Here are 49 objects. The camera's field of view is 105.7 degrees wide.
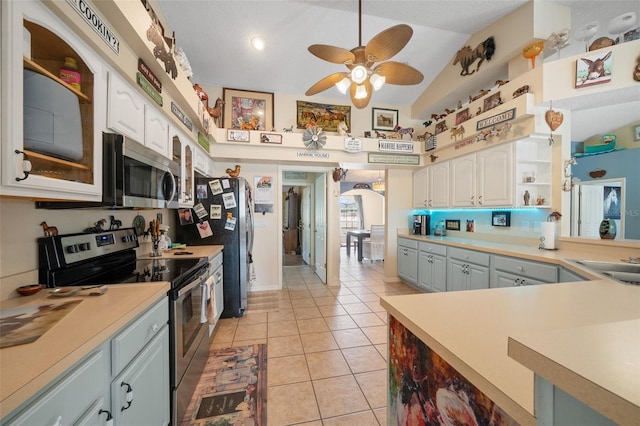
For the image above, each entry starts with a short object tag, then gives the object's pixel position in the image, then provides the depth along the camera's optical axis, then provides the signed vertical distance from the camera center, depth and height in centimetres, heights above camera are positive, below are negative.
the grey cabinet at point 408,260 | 393 -82
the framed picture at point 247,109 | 377 +161
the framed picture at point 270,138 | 349 +106
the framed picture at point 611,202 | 396 +18
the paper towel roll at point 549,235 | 255 -24
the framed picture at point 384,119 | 438 +169
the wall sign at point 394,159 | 394 +88
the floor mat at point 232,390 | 157 -134
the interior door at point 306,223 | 589 -32
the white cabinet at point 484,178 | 282 +44
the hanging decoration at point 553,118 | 244 +95
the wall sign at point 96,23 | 108 +91
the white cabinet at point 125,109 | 129 +59
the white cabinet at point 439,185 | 371 +43
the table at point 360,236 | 655 -68
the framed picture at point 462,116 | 335 +135
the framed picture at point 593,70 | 210 +127
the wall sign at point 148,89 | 154 +83
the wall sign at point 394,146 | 390 +108
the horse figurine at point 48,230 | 125 -11
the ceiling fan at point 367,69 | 177 +116
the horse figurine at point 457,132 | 330 +111
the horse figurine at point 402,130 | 415 +140
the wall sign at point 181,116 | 212 +88
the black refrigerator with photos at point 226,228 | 291 -21
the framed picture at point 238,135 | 339 +106
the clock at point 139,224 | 208 -13
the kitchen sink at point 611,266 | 183 -42
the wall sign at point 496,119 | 259 +107
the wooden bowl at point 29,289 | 110 -37
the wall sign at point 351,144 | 373 +103
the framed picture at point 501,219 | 321 -9
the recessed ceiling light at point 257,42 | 303 +213
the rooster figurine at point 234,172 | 370 +59
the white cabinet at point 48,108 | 80 +41
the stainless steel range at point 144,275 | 128 -42
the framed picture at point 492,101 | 285 +134
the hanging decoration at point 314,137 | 355 +108
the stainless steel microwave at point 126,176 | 123 +19
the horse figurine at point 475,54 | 300 +210
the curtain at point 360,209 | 998 +9
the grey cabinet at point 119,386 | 67 -62
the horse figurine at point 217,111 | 318 +133
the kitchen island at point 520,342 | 38 -40
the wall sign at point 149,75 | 157 +93
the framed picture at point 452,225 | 399 -21
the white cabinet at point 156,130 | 167 +59
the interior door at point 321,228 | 446 -33
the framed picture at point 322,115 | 405 +165
